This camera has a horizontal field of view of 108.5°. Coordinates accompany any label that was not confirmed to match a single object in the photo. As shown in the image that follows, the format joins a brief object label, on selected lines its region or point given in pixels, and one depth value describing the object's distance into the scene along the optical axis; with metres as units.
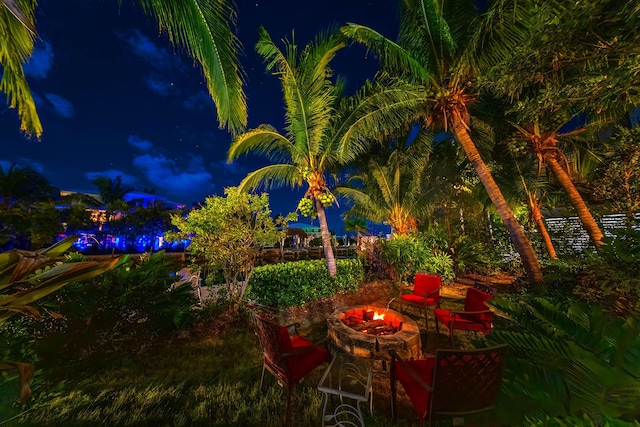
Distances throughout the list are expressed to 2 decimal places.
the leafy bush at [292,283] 5.42
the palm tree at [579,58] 3.12
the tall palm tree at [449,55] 5.32
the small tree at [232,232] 4.72
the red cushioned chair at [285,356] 2.40
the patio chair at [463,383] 1.82
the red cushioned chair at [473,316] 3.89
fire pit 3.17
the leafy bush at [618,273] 3.33
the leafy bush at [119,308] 3.21
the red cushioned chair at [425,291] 5.09
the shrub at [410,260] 8.06
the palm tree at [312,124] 5.88
